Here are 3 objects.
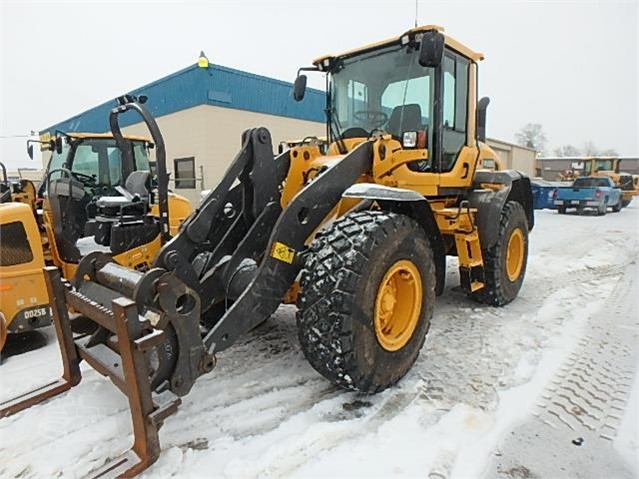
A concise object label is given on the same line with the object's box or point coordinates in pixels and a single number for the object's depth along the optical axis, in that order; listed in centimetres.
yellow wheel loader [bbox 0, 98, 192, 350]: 360
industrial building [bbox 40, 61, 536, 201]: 1419
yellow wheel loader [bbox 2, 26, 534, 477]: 220
